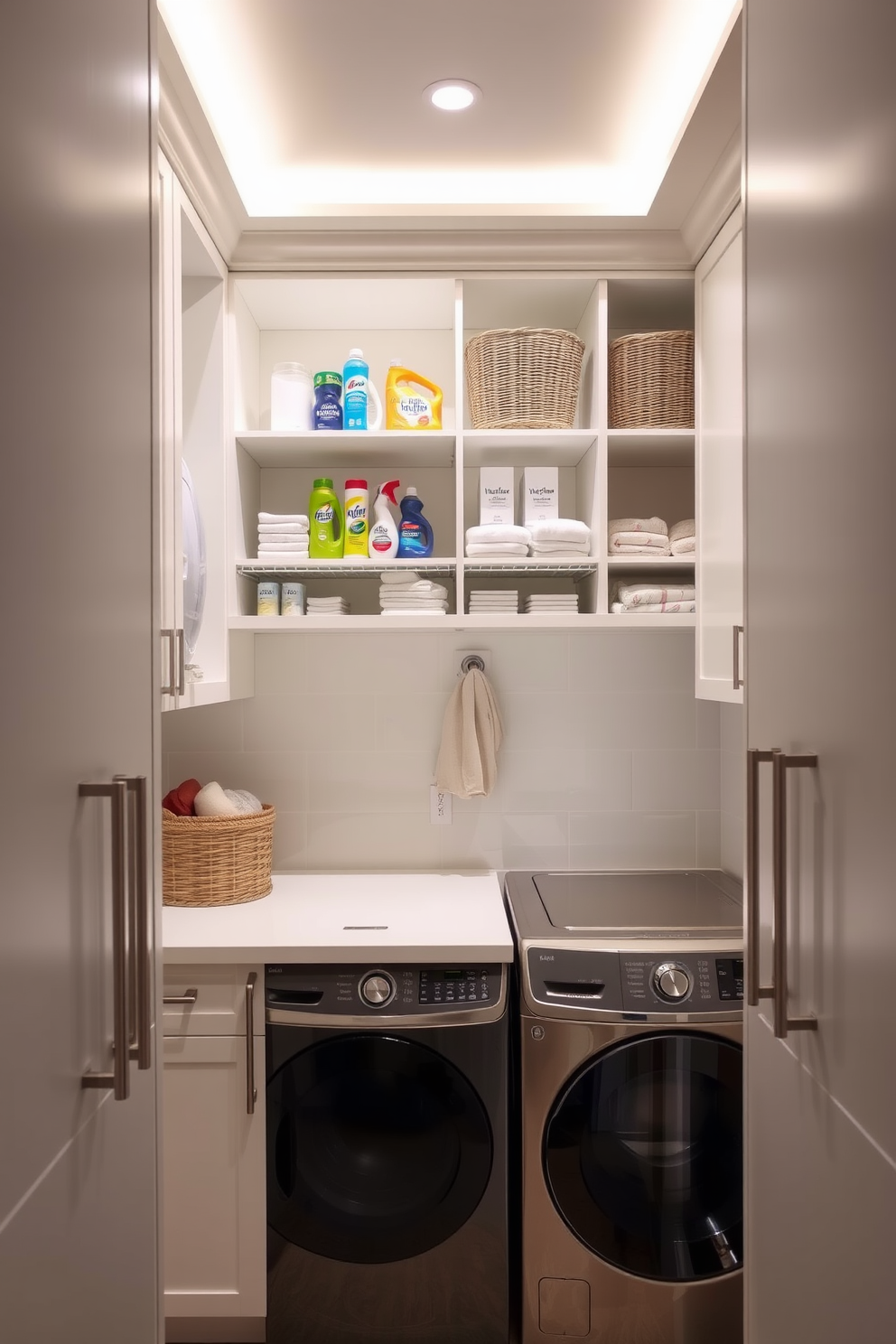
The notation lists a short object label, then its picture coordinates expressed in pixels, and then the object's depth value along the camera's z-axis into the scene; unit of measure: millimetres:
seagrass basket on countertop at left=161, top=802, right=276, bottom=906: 2088
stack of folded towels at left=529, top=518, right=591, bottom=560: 2055
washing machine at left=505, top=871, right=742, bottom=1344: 1786
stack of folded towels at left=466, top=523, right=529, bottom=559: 2082
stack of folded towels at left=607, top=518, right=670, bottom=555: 2102
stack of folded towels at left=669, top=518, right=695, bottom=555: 2090
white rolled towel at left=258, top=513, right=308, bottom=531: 2133
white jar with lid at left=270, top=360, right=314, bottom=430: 2172
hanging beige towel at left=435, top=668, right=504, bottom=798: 2334
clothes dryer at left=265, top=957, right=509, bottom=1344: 1816
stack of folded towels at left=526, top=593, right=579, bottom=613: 2115
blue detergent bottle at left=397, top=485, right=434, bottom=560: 2168
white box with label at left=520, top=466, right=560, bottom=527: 2158
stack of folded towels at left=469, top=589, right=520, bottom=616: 2129
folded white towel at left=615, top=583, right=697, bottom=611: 2080
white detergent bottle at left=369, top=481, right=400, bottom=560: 2148
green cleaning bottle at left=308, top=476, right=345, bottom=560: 2174
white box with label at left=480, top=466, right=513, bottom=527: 2158
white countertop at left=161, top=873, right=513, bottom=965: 1820
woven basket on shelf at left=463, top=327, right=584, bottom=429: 2072
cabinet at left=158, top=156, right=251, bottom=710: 1583
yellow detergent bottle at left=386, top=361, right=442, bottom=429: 2154
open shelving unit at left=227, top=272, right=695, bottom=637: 2090
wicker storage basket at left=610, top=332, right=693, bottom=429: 2100
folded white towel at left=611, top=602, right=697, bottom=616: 2078
